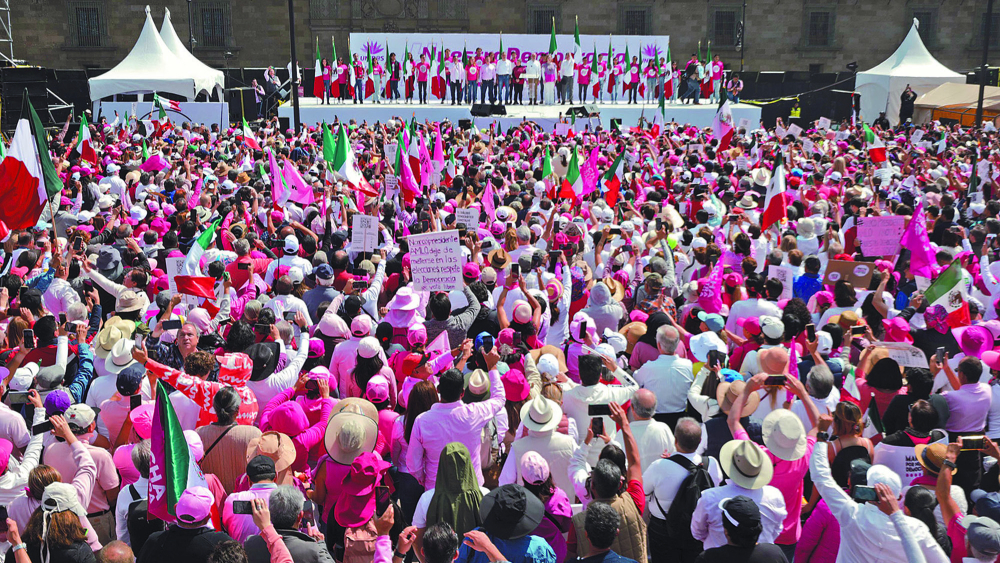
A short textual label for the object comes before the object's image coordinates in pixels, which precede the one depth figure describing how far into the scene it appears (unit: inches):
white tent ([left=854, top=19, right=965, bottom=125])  1190.9
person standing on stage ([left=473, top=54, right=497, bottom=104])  1123.3
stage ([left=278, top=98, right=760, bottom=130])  1049.5
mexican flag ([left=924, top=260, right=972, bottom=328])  261.3
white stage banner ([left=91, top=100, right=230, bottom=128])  956.6
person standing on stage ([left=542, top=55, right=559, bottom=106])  1156.5
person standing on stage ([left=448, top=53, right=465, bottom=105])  1145.4
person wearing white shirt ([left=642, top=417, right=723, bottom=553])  168.6
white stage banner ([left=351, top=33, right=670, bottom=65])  1262.3
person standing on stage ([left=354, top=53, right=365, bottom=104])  1159.0
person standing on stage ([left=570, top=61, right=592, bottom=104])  1180.5
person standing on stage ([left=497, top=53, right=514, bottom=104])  1122.0
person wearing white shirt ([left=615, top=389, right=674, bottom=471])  183.6
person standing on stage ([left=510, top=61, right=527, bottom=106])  1137.1
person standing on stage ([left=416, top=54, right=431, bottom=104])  1161.4
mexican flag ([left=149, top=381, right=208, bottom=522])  150.5
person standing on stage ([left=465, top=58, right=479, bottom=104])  1116.5
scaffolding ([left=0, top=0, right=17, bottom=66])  1471.5
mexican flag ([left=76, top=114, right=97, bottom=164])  572.4
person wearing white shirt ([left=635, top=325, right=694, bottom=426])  218.8
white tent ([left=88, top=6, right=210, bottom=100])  992.9
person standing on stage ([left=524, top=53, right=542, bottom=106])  1152.2
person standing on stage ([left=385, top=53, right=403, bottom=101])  1160.8
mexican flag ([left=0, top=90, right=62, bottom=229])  332.5
